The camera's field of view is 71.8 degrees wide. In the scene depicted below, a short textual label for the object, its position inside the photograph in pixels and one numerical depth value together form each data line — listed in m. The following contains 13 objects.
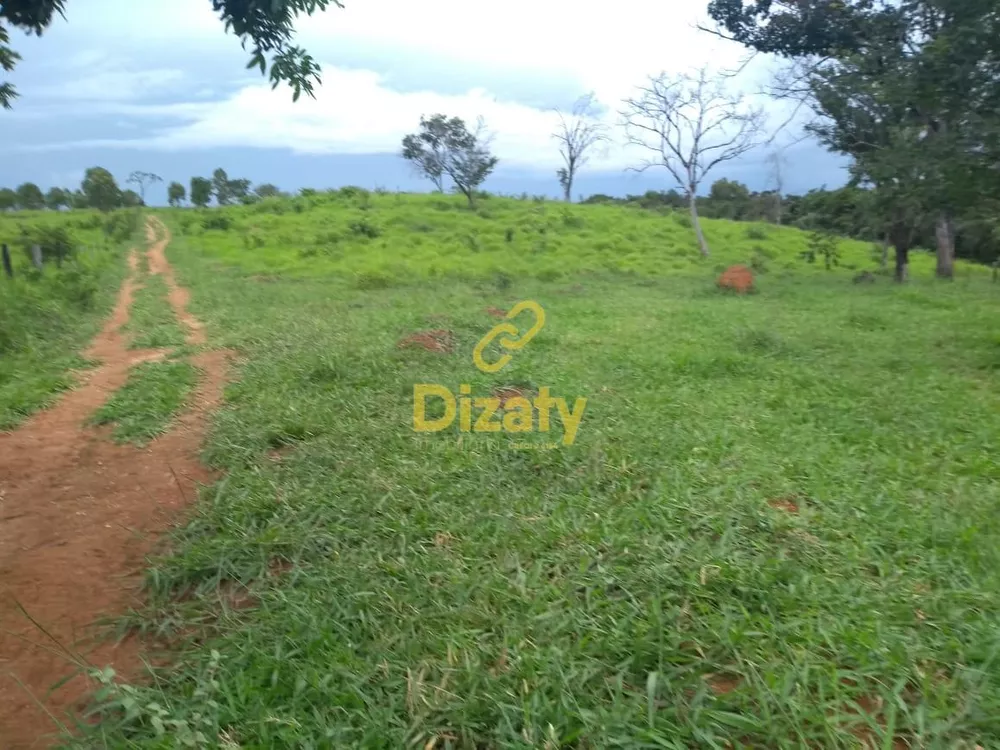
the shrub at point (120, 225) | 21.62
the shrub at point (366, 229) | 20.45
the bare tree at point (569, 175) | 32.33
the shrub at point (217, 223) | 23.61
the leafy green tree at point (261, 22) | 2.94
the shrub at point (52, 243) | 13.37
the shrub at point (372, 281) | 13.09
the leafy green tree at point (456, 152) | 28.59
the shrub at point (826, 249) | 15.65
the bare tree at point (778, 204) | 29.51
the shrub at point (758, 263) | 17.33
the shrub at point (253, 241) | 19.33
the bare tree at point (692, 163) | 19.86
